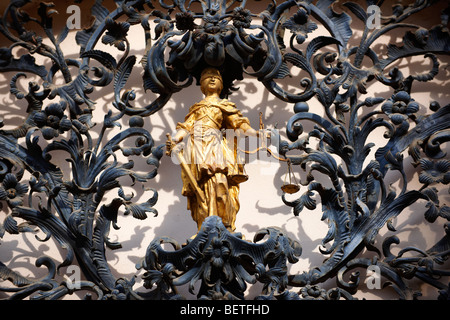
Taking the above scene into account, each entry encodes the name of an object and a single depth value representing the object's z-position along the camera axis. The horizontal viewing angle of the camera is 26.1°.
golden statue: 4.49
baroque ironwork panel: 4.39
